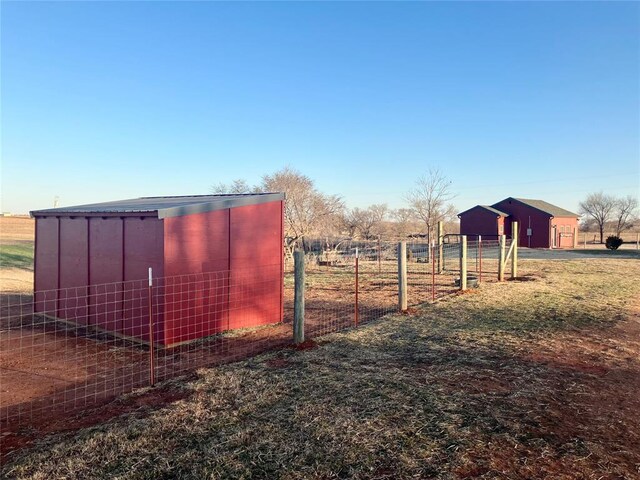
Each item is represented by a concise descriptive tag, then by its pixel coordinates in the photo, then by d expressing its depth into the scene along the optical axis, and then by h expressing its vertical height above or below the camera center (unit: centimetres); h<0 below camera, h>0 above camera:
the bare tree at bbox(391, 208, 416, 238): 3603 +170
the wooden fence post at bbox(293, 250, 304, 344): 636 -89
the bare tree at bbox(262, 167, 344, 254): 2361 +197
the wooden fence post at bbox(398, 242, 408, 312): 868 -81
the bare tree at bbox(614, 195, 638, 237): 5653 +356
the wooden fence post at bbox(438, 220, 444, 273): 1608 -60
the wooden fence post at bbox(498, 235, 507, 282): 1382 -89
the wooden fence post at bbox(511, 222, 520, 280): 1466 -59
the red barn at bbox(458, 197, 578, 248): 3859 +166
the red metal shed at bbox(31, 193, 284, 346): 673 -45
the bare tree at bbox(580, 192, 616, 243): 5736 +435
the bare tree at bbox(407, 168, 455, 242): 2541 +192
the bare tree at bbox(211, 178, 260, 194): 2806 +351
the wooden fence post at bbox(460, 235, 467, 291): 1159 -80
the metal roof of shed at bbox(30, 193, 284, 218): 677 +61
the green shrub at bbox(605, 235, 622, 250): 3206 -24
